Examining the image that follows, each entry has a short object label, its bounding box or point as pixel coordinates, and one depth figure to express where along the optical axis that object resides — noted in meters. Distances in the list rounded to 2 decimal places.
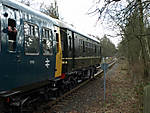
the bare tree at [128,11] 6.64
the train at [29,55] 4.43
